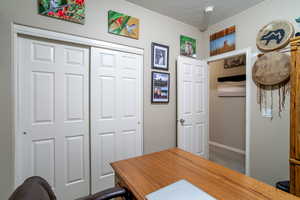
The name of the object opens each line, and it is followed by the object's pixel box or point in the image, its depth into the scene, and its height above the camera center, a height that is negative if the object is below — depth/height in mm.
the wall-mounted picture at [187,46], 2639 +1011
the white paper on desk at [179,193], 719 -506
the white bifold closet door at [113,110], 1933 -176
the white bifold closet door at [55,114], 1594 -196
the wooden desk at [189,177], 763 -517
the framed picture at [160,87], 2355 +195
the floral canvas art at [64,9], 1601 +1065
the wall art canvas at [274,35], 1797 +865
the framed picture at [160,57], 2346 +719
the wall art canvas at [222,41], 2455 +1053
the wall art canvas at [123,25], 1982 +1088
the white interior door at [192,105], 2482 -125
